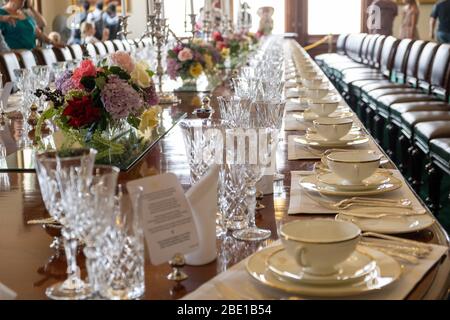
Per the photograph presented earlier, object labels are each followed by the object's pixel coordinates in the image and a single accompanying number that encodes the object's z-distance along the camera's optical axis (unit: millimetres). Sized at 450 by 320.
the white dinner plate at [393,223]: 1398
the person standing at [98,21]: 12469
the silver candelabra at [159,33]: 3854
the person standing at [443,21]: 10430
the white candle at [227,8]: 9416
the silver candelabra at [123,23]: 4050
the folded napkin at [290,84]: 4291
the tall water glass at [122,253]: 1049
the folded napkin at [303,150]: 2180
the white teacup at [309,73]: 4892
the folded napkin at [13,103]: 3486
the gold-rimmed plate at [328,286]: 1050
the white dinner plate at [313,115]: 2868
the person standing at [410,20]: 12258
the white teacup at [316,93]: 3467
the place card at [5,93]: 3252
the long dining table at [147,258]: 1149
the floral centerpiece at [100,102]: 1978
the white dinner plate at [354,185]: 1693
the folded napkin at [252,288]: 1072
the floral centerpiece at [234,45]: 6285
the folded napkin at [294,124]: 2723
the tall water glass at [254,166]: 1402
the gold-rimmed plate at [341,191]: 1669
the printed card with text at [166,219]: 1158
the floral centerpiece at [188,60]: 4422
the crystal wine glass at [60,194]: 1097
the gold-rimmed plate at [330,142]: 2277
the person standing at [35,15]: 9210
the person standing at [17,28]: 6672
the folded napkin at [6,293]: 1072
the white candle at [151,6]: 3771
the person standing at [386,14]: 12953
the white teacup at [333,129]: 2289
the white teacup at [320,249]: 1069
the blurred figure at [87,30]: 10112
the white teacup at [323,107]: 2902
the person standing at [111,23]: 12547
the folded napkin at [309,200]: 1571
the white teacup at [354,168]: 1709
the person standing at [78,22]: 11601
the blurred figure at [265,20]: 12254
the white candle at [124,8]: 3879
